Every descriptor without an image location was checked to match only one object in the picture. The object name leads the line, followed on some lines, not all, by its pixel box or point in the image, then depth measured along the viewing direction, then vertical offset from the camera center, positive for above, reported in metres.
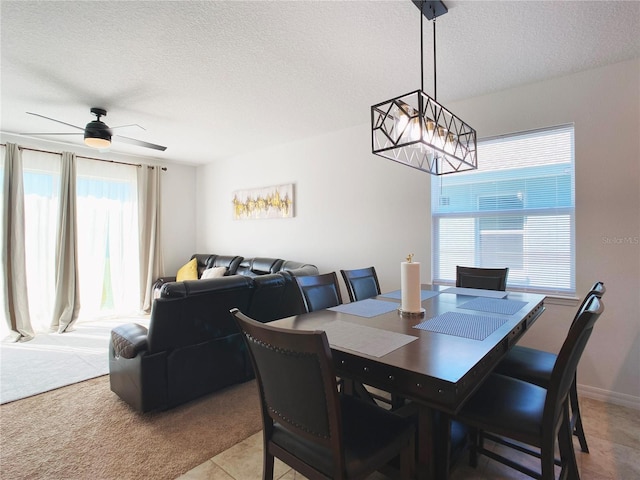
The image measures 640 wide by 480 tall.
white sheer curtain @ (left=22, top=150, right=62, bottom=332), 4.21 +0.16
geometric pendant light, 1.54 +0.59
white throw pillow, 4.84 -0.47
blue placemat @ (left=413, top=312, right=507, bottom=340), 1.42 -0.39
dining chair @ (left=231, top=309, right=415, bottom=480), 1.01 -0.65
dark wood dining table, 1.03 -0.41
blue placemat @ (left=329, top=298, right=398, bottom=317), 1.85 -0.40
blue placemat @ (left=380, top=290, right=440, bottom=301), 2.29 -0.38
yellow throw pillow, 5.27 -0.51
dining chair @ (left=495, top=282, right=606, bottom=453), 1.75 -0.71
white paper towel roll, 1.77 -0.26
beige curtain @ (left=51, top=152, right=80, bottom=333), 4.36 -0.22
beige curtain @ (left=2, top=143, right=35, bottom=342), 3.97 -0.14
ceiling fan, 3.13 +1.04
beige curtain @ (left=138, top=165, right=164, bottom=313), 5.21 +0.18
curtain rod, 4.14 +1.20
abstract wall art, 4.61 +0.59
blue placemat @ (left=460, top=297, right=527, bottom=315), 1.81 -0.38
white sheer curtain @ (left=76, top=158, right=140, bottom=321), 4.69 +0.02
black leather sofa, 2.21 -0.75
